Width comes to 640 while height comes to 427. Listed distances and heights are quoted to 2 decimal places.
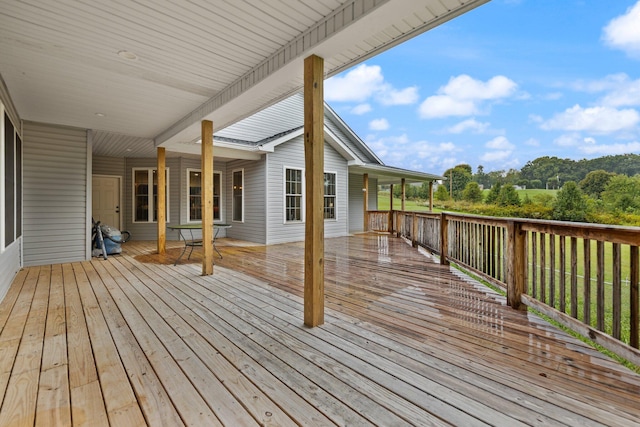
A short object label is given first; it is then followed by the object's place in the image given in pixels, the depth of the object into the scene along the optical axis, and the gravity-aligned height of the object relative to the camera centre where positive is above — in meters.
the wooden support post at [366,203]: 11.72 +0.40
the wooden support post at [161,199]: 7.10 +0.37
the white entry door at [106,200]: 9.00 +0.45
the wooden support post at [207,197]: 4.86 +0.28
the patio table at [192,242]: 5.67 -0.55
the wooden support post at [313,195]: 2.75 +0.17
